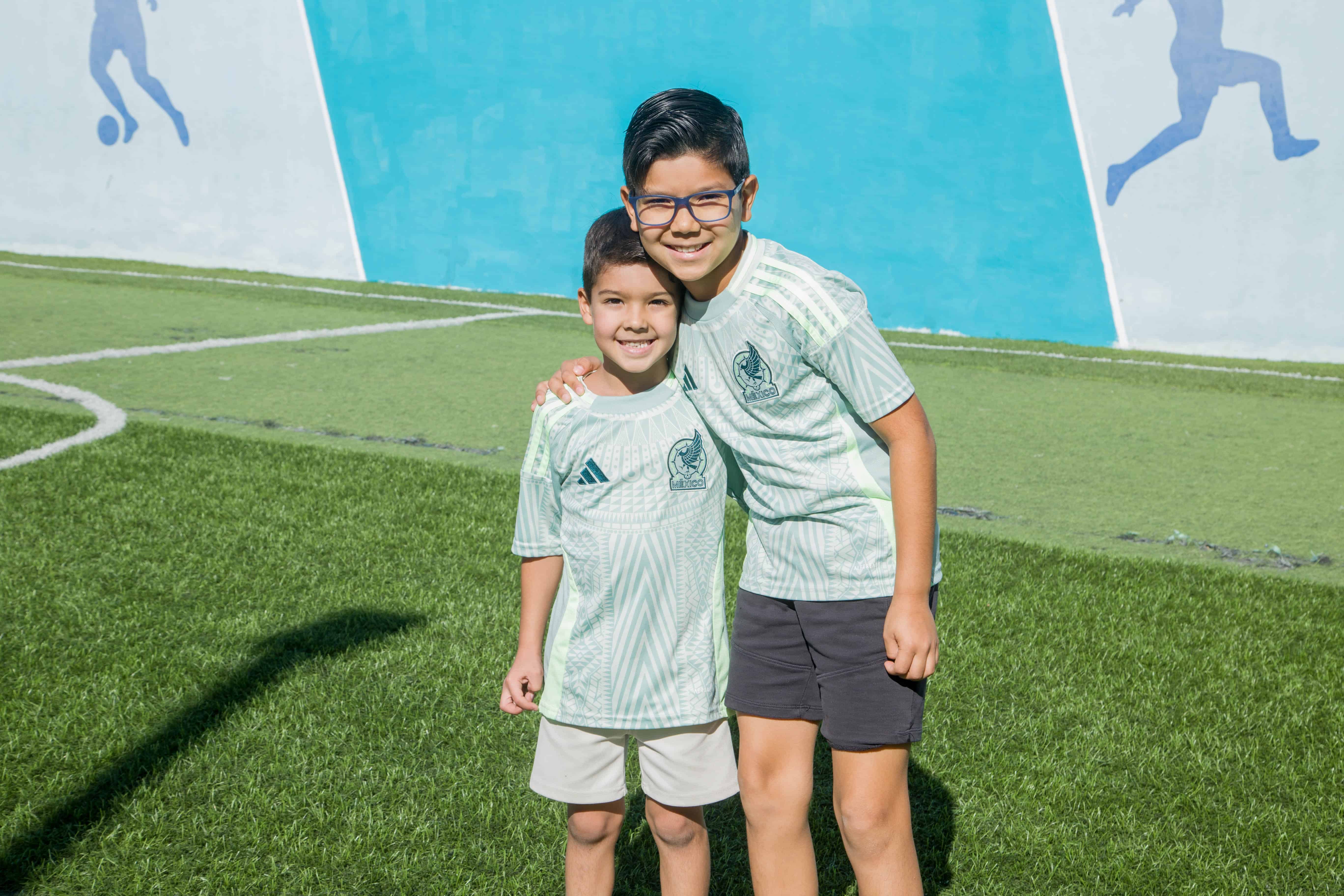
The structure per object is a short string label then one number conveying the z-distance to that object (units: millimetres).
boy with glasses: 1854
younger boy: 1990
